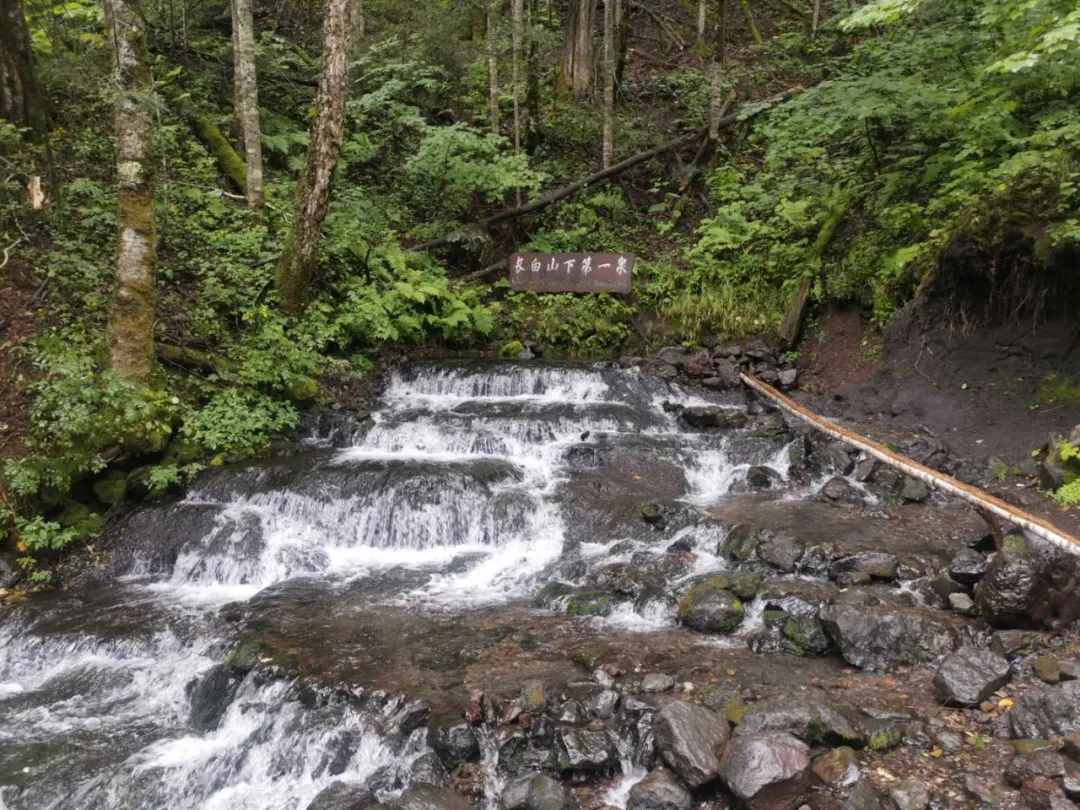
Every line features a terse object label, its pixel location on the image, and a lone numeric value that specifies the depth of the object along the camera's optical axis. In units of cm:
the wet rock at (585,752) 473
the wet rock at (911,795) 404
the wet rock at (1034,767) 408
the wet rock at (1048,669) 489
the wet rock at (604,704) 513
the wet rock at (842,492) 877
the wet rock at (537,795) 443
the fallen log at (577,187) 1596
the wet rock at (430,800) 449
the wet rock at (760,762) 423
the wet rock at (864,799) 404
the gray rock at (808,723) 459
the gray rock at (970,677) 482
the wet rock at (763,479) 956
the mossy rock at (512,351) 1454
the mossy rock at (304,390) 1100
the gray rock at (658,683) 532
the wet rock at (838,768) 431
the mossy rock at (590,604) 684
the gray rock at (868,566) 676
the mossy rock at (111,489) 859
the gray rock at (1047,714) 441
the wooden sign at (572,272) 1527
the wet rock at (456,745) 493
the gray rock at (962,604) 596
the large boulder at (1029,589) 546
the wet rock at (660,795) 438
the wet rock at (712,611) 631
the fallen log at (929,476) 625
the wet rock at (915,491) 845
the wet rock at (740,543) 752
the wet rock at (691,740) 444
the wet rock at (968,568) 620
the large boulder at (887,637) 554
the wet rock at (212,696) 576
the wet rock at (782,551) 720
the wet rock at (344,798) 470
